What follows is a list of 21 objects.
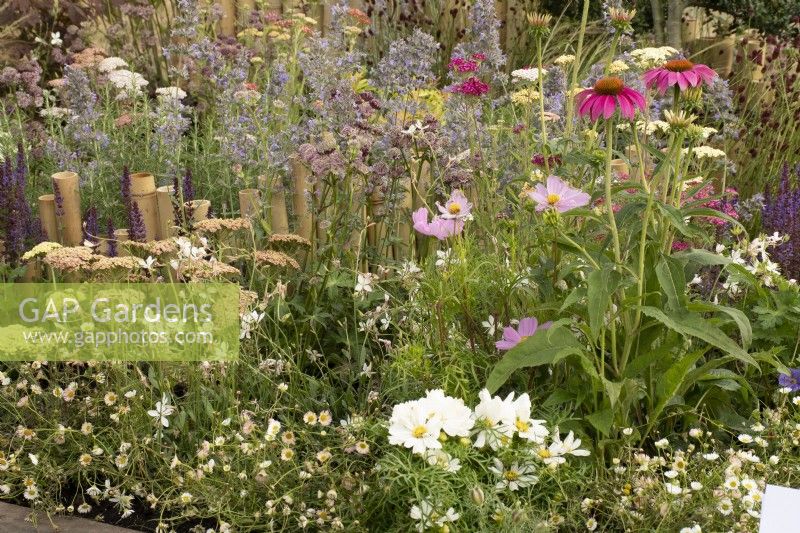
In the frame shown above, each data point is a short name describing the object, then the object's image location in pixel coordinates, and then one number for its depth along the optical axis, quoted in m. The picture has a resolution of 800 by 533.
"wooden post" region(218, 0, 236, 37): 6.52
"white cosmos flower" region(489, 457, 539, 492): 2.28
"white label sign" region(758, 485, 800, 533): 2.07
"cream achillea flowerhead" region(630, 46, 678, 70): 3.12
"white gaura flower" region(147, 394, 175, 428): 2.65
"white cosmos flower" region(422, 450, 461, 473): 2.21
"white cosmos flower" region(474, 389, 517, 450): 2.30
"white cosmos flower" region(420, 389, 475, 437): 2.26
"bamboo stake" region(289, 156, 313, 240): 3.70
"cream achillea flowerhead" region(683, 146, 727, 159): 3.40
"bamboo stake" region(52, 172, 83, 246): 3.53
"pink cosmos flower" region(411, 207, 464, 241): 2.81
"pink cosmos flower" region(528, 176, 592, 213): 2.34
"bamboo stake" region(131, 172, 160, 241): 3.57
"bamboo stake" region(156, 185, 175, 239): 3.56
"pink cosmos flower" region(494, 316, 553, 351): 2.61
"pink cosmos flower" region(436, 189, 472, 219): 2.75
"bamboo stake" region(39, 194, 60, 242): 3.58
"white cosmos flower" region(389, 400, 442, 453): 2.19
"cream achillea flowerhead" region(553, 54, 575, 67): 3.49
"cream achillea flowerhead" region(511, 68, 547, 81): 3.28
